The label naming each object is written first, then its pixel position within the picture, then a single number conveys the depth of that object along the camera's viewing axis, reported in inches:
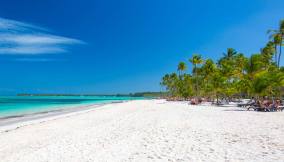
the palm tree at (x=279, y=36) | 1205.4
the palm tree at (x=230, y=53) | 1765.9
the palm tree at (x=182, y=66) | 2188.5
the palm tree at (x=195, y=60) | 1636.4
